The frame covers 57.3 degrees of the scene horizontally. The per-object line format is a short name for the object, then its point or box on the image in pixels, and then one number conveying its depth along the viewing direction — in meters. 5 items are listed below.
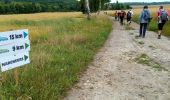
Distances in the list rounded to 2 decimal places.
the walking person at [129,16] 15.54
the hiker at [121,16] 18.05
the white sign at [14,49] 2.72
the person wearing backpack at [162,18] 9.11
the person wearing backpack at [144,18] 9.39
